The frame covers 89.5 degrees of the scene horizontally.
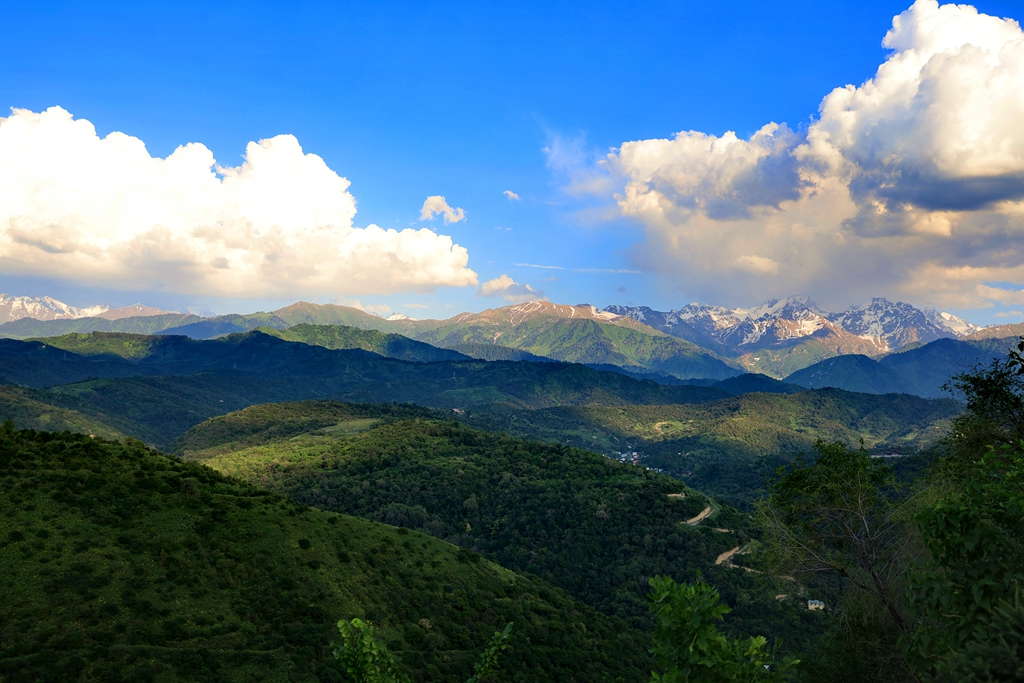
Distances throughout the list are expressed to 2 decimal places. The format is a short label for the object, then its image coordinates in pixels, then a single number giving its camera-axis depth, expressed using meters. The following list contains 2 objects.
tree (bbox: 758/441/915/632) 29.84
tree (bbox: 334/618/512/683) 18.66
